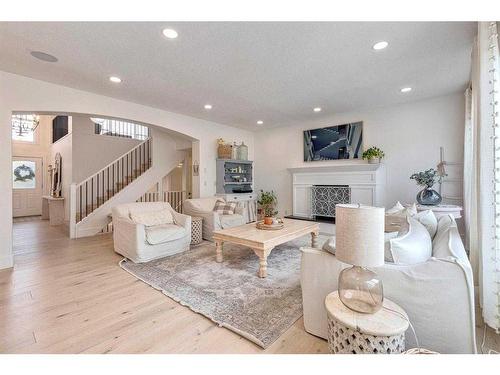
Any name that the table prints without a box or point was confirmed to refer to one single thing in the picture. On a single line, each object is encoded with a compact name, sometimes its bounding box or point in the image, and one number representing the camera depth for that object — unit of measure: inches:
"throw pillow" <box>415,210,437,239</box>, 86.3
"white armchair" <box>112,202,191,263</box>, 127.3
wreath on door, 306.0
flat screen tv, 201.9
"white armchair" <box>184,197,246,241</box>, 172.9
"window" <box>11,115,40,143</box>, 280.8
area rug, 75.2
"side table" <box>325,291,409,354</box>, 47.3
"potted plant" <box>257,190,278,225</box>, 252.4
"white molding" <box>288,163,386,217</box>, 187.9
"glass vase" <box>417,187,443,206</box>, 140.5
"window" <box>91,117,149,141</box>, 274.8
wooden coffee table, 109.2
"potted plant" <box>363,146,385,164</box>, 184.4
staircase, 199.5
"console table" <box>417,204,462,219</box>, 130.3
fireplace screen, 207.3
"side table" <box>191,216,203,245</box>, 165.3
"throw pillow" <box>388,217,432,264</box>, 59.7
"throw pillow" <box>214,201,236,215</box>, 190.9
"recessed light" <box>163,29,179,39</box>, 89.1
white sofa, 50.8
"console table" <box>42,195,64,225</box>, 250.6
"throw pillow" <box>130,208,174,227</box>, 143.4
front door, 301.3
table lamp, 49.1
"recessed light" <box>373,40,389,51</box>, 98.8
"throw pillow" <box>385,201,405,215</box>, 95.0
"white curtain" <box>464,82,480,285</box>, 86.3
